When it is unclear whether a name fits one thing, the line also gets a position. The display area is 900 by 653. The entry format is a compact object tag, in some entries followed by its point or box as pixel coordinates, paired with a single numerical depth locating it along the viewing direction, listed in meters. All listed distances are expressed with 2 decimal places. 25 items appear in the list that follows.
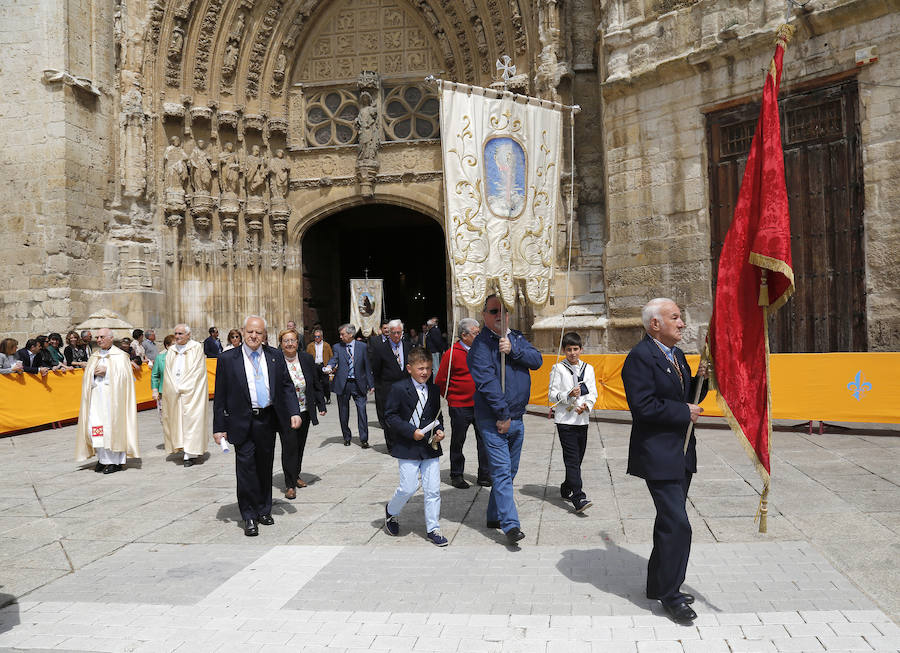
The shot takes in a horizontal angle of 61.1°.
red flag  3.84
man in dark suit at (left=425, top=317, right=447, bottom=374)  15.34
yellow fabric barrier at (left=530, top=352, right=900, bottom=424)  8.76
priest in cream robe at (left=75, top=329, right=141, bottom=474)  8.19
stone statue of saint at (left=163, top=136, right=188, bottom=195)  16.69
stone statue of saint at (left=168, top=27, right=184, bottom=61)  16.70
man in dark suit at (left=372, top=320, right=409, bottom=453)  8.81
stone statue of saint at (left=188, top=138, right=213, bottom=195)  16.84
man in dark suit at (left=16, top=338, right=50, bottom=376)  11.52
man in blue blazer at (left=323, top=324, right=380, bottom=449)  9.55
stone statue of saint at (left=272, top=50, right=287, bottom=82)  17.80
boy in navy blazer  5.19
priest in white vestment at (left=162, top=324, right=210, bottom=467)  8.51
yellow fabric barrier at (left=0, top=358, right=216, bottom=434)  10.96
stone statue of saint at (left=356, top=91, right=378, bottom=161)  17.48
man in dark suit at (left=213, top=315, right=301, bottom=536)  5.61
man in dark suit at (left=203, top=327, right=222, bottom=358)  14.77
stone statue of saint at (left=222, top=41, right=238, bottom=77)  17.20
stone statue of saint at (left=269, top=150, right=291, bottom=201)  17.62
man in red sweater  6.90
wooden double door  10.12
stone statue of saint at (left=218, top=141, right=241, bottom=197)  17.09
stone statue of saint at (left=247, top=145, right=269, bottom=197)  17.36
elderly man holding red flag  3.70
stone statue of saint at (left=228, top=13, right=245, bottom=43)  17.20
